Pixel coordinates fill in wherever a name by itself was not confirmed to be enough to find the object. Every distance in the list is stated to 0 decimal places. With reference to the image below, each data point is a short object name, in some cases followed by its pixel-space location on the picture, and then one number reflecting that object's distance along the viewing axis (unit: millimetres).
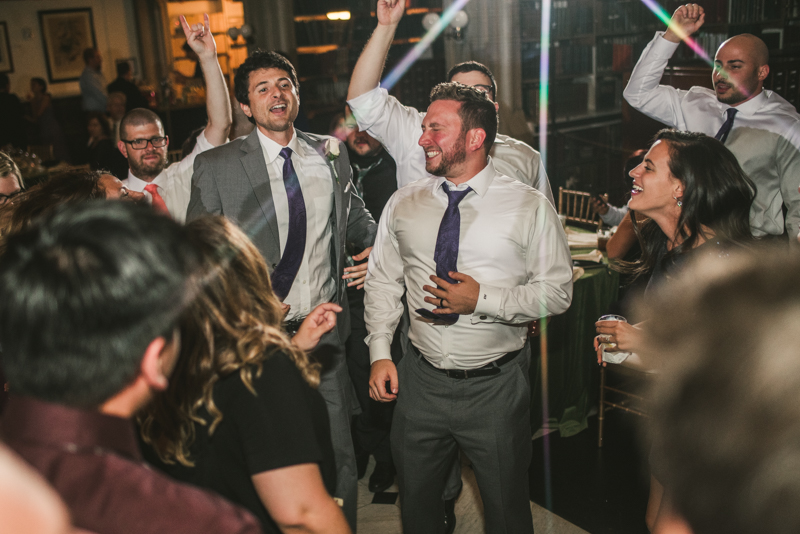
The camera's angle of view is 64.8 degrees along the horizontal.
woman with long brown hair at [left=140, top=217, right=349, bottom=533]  1048
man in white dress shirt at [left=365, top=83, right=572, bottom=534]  2004
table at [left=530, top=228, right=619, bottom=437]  3135
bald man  2936
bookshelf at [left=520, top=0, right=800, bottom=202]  5262
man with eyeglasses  2566
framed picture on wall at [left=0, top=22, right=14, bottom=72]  10742
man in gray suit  2266
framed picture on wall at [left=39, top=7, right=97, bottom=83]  11102
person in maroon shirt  706
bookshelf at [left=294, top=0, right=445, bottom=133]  7148
